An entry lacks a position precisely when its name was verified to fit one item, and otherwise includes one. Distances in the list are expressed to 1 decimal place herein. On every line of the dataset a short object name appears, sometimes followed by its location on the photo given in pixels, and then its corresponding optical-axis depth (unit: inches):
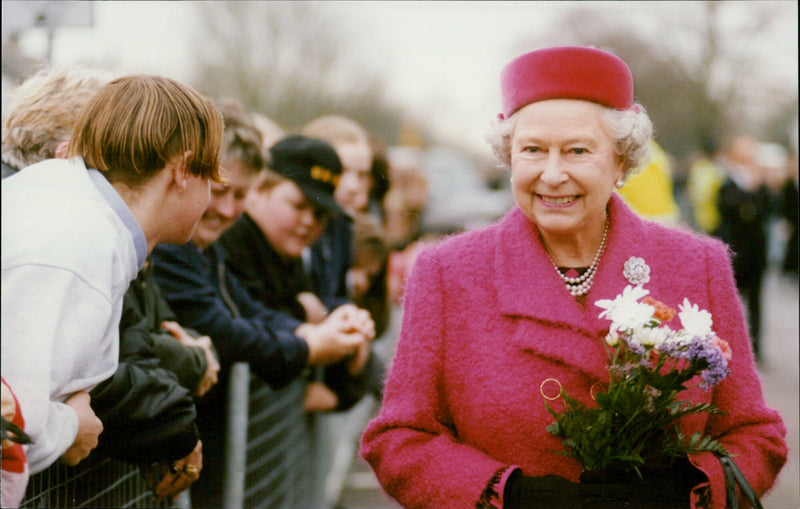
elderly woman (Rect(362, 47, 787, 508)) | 87.1
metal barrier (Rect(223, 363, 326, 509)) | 136.7
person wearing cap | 152.2
